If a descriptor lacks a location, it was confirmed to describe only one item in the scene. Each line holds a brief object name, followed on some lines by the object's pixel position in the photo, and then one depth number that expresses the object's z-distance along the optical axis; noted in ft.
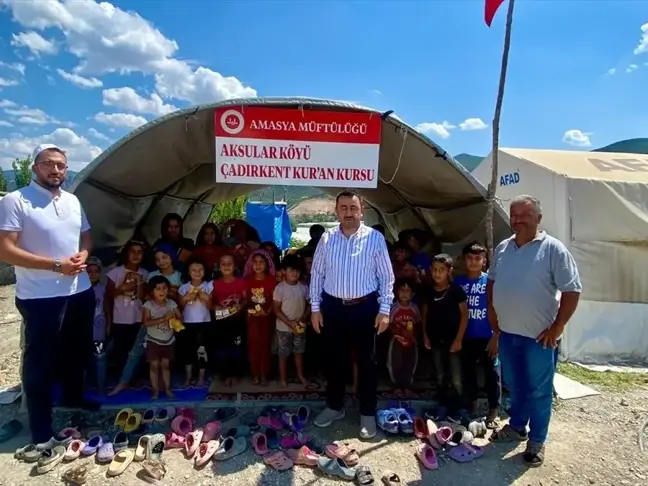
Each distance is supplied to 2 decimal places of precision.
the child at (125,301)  14.71
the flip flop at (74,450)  11.00
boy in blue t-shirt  13.35
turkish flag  12.85
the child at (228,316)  14.76
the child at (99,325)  14.37
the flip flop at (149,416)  12.69
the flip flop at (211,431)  12.08
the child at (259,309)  14.78
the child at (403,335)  14.39
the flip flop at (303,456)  11.07
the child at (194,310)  14.32
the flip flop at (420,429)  12.48
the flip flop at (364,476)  10.39
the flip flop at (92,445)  11.23
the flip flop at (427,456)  11.19
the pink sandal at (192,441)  11.47
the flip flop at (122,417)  12.37
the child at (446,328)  13.38
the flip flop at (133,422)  12.29
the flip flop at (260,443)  11.52
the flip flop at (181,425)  12.27
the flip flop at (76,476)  10.18
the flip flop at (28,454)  10.86
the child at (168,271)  14.60
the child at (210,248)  17.54
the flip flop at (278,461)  10.93
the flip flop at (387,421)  12.52
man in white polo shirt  10.55
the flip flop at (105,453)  11.01
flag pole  12.97
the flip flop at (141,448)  11.22
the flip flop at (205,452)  11.05
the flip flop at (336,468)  10.64
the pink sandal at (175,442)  11.84
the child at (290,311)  14.55
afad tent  21.40
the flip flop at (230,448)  11.29
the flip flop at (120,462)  10.55
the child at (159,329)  13.84
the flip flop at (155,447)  11.12
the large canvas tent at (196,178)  14.51
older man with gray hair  10.30
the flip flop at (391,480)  10.43
